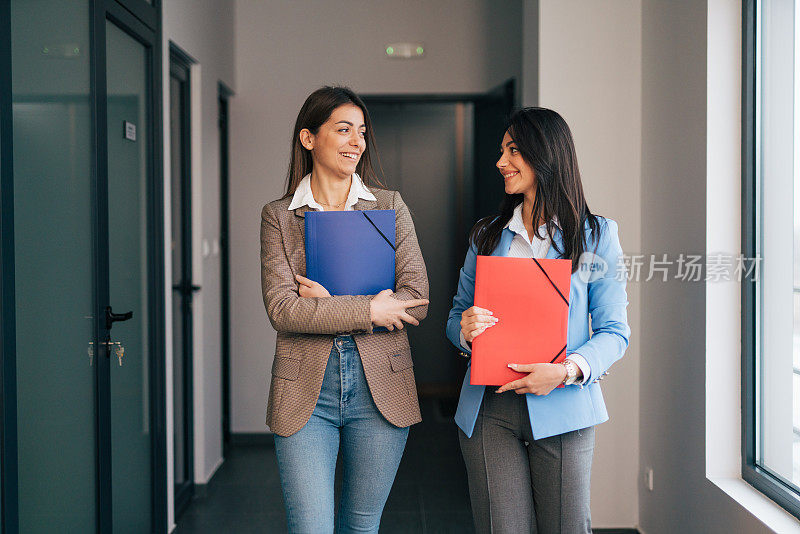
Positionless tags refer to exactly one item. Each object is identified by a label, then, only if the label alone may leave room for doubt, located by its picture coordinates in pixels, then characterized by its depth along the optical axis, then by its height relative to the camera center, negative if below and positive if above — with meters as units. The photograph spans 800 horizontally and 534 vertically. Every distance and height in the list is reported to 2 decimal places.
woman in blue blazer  1.56 -0.34
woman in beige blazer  1.58 -0.24
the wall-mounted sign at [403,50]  4.44 +1.36
